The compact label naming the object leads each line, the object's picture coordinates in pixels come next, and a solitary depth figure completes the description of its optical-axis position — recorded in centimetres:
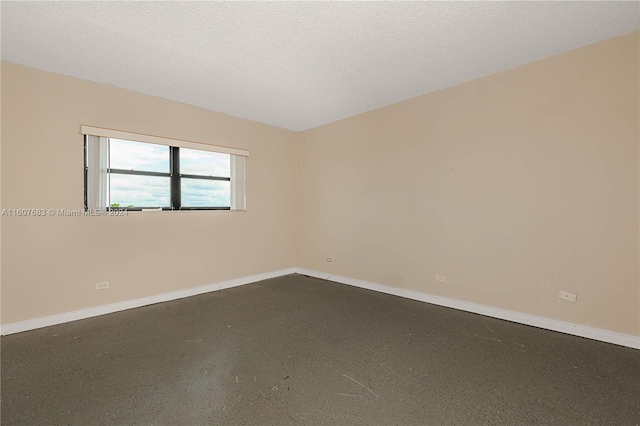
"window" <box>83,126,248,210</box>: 315
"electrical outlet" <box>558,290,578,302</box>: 261
